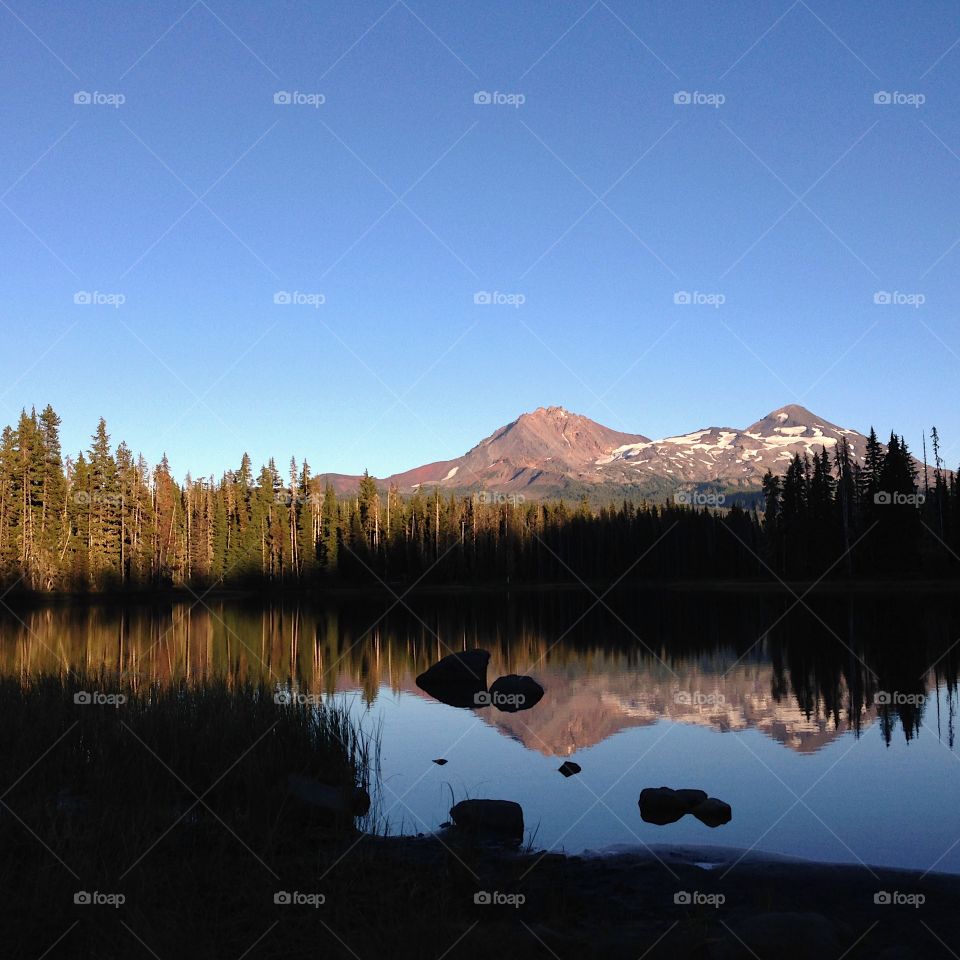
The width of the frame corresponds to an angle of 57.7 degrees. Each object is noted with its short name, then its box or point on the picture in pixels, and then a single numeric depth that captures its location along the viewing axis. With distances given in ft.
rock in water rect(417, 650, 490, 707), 105.29
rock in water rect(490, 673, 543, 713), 94.30
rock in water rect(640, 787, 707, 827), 50.57
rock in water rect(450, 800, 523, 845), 45.50
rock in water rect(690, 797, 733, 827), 49.80
